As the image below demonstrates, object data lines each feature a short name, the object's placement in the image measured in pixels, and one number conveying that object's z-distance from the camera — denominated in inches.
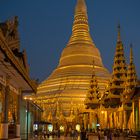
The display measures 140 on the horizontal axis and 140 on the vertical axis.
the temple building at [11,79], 554.8
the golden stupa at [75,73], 3024.1
